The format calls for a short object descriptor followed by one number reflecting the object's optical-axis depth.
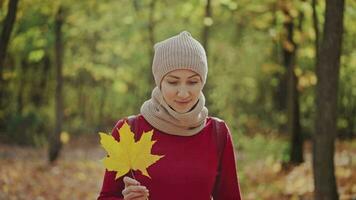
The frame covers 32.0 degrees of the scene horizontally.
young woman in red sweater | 2.64
